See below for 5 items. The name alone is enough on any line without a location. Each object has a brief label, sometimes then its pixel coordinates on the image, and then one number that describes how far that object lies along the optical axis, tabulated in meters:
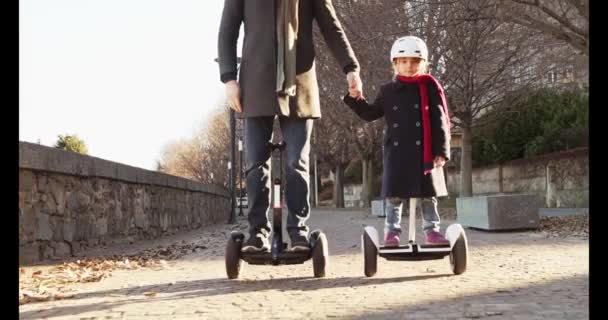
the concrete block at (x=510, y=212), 9.33
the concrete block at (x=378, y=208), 16.73
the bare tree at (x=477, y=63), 15.30
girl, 4.28
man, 4.10
